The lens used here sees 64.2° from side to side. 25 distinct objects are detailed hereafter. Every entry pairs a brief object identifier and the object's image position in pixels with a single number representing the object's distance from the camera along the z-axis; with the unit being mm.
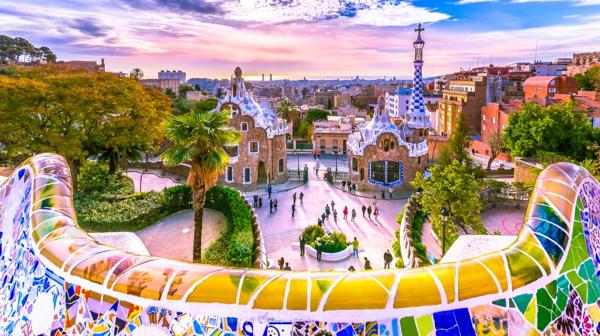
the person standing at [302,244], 23109
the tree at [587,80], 60041
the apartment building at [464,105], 58719
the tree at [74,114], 25625
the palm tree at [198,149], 17000
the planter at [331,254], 22422
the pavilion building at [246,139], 36312
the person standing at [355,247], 22934
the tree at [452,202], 20688
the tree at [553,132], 34000
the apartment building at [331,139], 55031
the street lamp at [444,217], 17170
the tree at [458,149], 33981
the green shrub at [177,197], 26281
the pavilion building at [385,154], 36125
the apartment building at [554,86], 57781
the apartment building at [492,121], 49812
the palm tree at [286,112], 59447
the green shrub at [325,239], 22719
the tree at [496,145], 41688
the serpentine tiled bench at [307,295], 4645
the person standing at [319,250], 22562
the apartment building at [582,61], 74875
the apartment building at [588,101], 41719
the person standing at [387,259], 20844
